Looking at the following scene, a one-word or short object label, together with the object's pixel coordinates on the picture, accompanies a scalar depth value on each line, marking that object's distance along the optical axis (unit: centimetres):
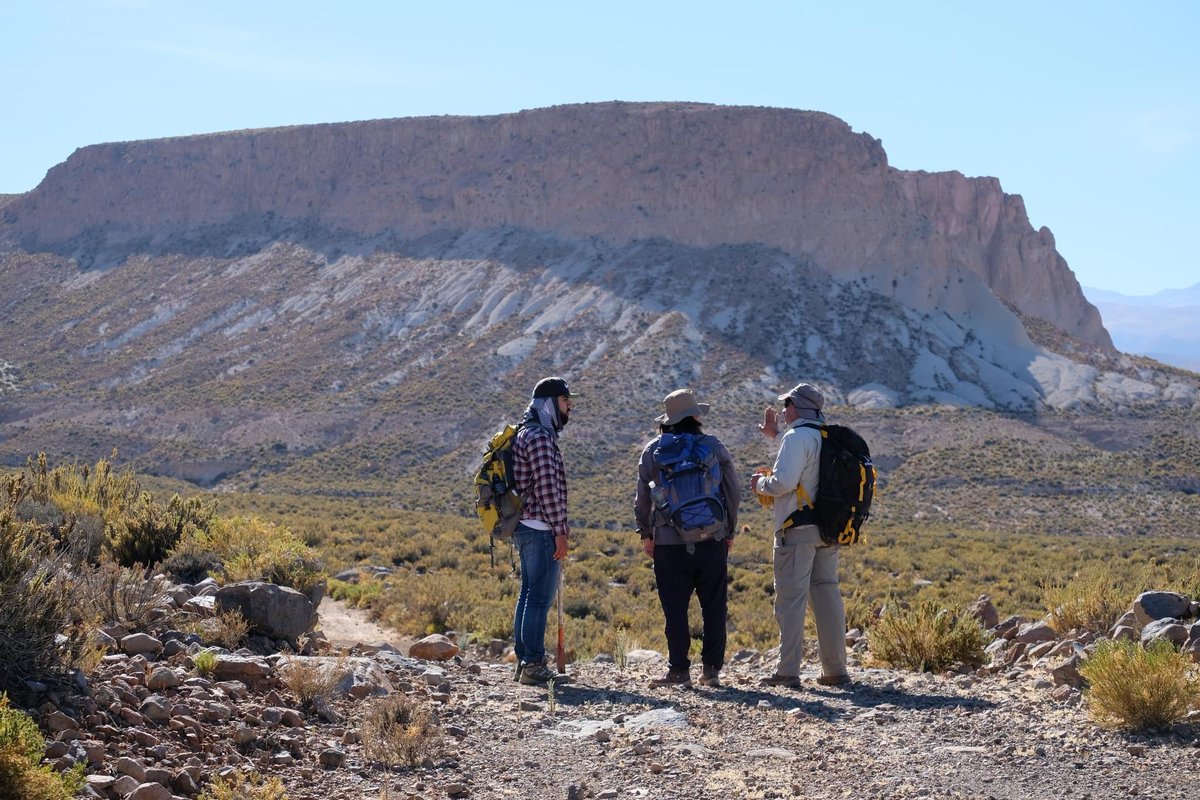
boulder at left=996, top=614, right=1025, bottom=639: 877
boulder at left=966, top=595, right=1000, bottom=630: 966
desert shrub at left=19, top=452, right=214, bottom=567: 979
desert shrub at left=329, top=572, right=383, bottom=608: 1358
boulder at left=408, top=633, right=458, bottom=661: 874
